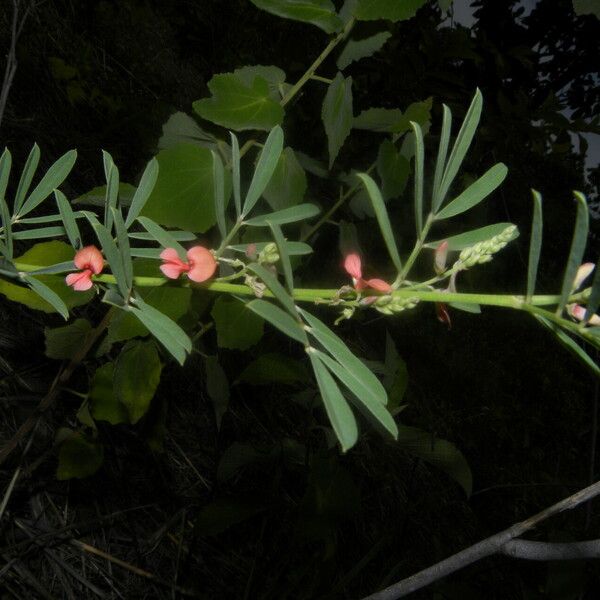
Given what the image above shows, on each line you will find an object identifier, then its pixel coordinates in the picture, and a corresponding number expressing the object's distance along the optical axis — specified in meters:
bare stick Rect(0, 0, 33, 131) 0.55
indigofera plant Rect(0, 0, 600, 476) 0.29
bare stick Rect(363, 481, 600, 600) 0.38
